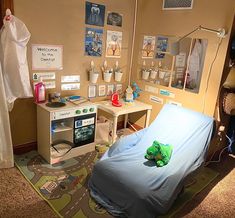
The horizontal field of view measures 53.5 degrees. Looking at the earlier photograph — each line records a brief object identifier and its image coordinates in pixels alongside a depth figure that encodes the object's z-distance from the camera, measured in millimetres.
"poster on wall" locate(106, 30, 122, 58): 2994
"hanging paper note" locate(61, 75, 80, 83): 2736
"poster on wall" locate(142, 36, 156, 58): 3086
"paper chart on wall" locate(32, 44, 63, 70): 2451
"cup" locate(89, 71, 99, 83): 2898
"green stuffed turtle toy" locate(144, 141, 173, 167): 2021
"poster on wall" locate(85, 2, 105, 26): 2689
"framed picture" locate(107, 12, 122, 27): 2903
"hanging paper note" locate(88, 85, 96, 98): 3017
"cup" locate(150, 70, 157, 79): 3133
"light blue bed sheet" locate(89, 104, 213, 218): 1751
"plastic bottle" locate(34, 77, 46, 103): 2488
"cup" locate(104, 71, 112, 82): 3024
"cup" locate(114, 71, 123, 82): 3153
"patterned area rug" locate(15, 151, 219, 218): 1914
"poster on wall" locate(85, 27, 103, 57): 2786
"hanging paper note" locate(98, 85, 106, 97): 3125
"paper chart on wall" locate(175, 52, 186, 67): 2843
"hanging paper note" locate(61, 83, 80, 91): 2776
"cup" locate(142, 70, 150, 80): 3170
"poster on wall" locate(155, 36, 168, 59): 2951
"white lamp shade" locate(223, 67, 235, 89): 2479
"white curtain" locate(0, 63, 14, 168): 2182
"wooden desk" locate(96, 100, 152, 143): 2768
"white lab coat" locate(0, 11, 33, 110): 2133
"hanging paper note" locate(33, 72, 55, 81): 2518
